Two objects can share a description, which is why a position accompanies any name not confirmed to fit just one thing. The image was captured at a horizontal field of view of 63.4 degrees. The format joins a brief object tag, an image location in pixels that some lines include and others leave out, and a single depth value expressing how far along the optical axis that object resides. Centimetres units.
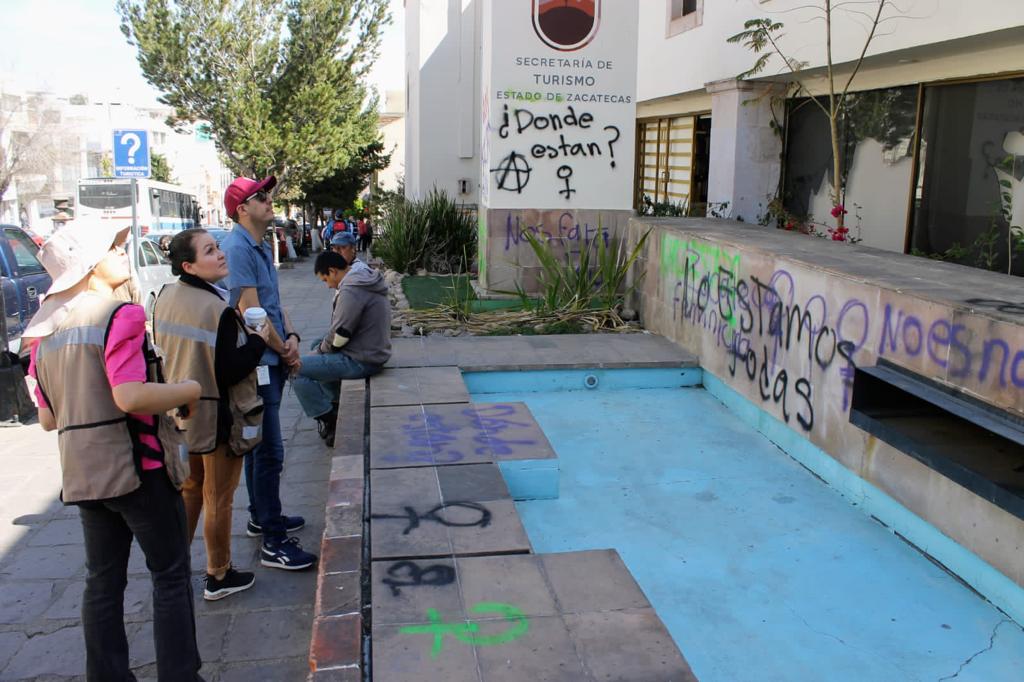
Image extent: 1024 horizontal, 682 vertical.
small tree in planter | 819
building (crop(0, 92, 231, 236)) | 4384
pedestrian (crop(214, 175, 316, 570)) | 420
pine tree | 2278
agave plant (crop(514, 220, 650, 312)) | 836
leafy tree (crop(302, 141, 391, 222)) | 3337
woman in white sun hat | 281
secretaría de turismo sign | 962
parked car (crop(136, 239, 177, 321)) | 1262
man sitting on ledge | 571
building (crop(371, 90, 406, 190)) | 5112
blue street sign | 1147
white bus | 2384
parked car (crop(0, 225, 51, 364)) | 848
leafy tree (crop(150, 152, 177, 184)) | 4698
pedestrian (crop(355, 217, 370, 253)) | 2728
